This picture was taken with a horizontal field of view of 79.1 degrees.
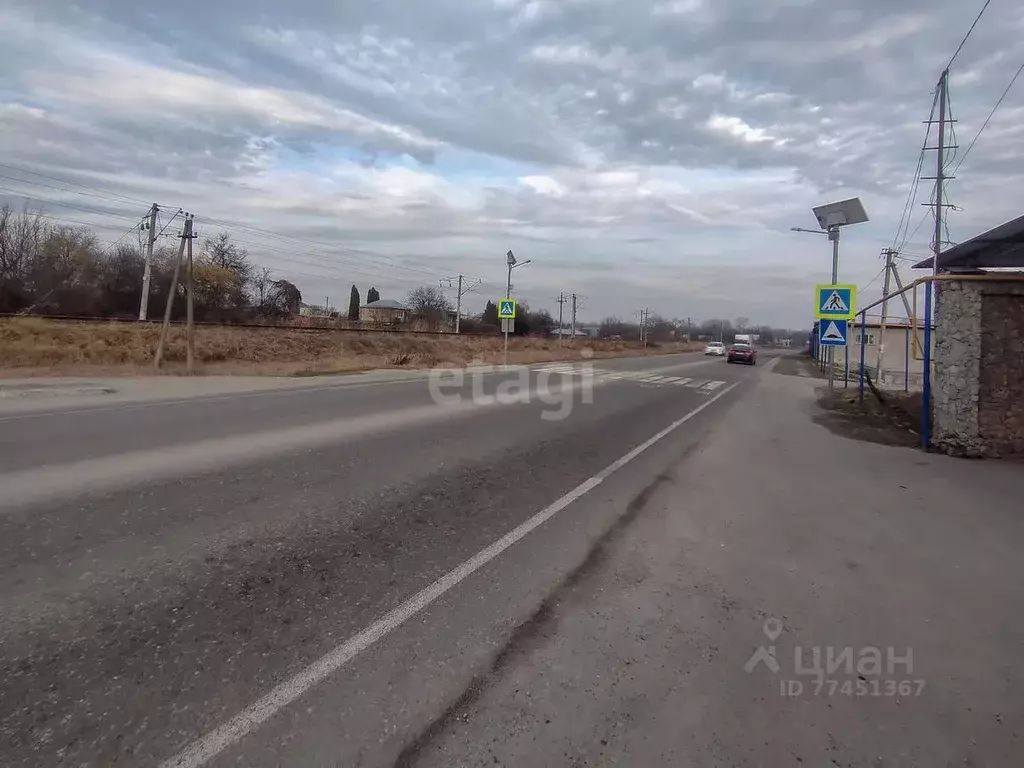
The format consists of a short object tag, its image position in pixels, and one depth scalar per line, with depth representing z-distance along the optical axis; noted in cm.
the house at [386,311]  8456
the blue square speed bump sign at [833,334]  1648
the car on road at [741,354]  4225
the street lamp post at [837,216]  2125
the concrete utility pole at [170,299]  2156
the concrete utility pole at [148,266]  3553
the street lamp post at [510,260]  3419
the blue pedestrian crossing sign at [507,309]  3241
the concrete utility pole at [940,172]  2070
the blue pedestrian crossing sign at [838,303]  1619
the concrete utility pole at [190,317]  2142
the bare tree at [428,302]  8920
